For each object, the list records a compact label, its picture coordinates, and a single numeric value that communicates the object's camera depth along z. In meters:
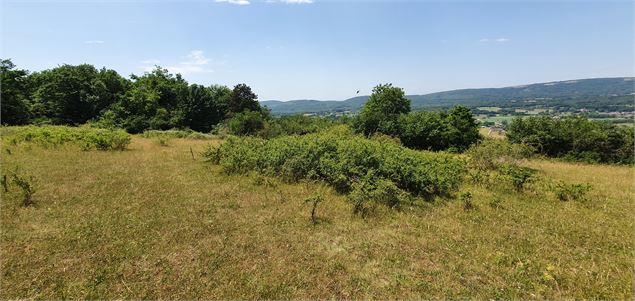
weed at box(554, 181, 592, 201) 9.05
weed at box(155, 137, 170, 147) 18.72
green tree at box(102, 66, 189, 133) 31.27
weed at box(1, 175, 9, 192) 7.81
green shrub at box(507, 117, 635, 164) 20.88
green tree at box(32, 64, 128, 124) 32.25
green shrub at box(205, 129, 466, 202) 9.34
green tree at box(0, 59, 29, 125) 27.12
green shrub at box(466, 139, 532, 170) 14.52
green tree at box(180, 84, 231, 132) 38.81
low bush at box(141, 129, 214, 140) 25.05
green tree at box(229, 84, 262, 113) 47.12
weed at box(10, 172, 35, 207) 7.18
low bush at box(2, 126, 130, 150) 14.95
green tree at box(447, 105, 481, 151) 26.52
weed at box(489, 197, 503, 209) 8.11
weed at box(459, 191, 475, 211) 7.96
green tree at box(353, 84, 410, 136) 28.80
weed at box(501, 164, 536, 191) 9.73
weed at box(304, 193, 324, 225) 6.86
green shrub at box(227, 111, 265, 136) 34.06
